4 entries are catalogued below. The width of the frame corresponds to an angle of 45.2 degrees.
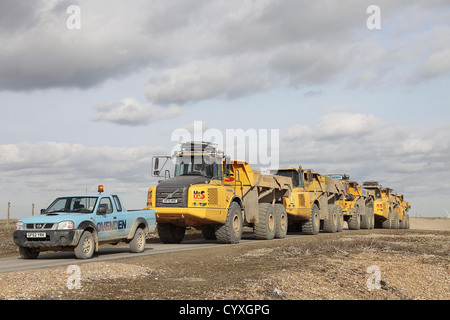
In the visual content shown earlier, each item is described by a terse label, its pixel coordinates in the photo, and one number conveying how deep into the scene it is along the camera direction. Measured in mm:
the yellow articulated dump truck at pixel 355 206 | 35312
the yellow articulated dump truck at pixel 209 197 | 19375
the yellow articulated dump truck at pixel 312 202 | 26922
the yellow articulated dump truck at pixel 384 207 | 41088
